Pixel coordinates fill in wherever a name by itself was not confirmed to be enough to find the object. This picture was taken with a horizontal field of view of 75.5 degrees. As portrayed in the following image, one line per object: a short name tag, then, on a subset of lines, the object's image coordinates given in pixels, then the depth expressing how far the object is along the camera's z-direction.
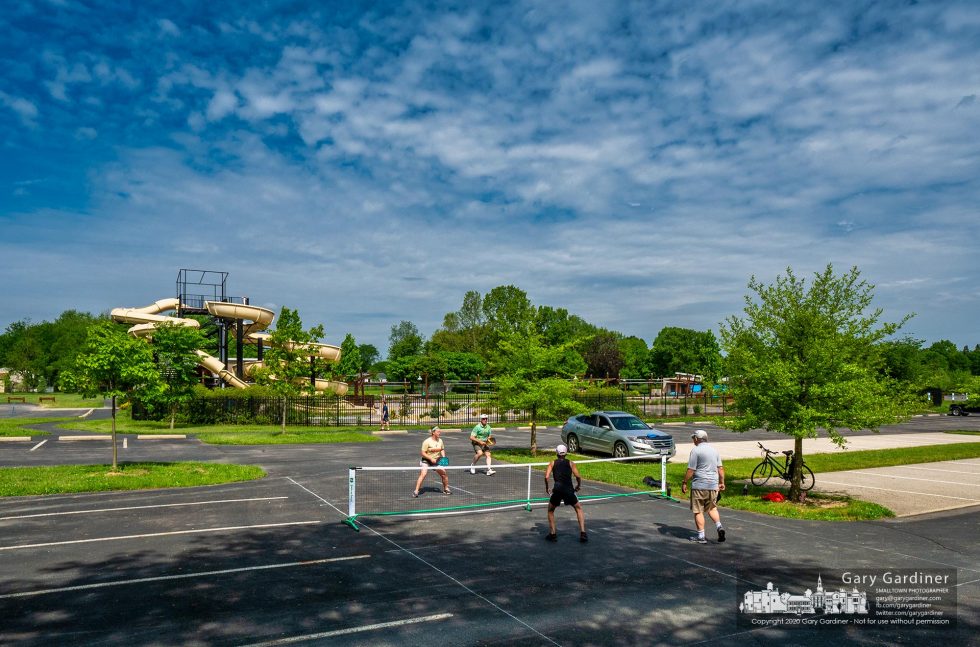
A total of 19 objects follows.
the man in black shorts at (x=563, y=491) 10.84
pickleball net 13.64
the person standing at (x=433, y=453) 15.68
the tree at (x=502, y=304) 92.38
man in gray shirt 11.18
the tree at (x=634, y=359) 104.86
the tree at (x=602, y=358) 90.44
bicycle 15.96
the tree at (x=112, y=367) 17.58
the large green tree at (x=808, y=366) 14.02
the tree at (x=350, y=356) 65.39
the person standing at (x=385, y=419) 36.00
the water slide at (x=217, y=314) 47.66
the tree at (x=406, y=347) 111.88
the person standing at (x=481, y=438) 18.56
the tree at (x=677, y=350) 102.00
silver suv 22.28
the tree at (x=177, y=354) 24.34
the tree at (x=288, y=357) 31.58
